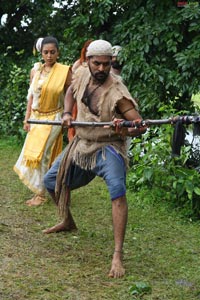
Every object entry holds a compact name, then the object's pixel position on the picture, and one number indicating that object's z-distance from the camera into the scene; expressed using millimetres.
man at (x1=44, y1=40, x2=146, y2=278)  7534
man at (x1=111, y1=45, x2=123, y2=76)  11335
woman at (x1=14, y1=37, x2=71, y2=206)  10543
